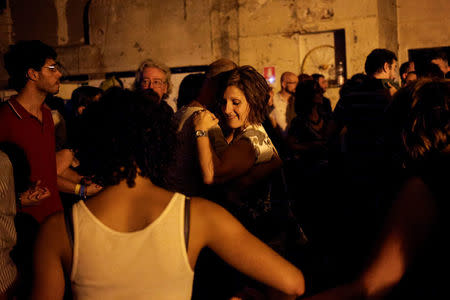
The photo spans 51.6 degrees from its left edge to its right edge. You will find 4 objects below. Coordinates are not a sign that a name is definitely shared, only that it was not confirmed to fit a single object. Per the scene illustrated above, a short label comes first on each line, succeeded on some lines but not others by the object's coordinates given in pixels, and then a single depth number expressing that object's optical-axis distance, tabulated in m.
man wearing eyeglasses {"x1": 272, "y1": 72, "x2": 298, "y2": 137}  7.46
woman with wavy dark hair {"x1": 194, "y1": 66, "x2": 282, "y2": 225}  2.69
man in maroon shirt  3.24
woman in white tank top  1.46
